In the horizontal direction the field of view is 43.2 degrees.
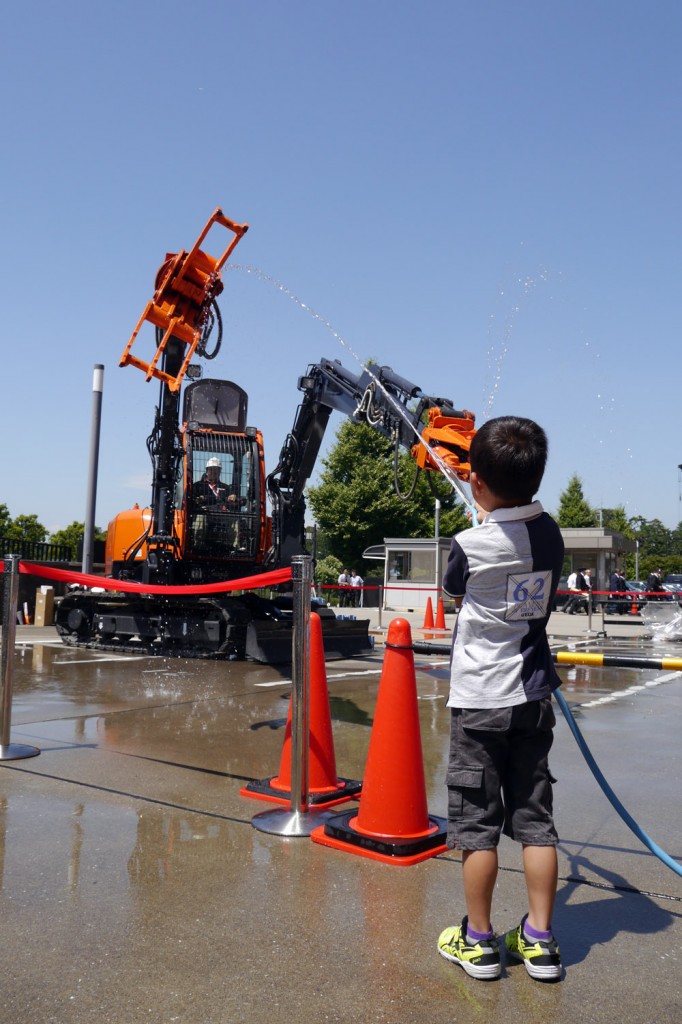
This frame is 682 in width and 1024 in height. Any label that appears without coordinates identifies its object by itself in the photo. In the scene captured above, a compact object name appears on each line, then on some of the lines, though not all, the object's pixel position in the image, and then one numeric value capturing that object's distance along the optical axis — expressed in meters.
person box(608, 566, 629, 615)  29.17
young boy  2.77
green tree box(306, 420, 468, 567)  46.84
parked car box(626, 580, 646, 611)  39.38
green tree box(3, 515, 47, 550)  38.92
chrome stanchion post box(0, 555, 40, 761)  5.46
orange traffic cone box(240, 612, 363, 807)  4.73
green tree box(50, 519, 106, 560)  42.72
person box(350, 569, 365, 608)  33.08
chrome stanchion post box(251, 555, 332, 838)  4.24
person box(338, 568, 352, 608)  33.31
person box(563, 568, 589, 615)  27.84
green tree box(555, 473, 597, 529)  68.25
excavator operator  11.87
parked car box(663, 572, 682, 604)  35.53
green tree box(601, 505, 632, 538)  82.88
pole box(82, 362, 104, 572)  15.95
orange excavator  10.92
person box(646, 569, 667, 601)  26.97
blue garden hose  3.26
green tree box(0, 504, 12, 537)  38.38
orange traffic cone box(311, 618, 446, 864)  3.94
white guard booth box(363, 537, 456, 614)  31.33
